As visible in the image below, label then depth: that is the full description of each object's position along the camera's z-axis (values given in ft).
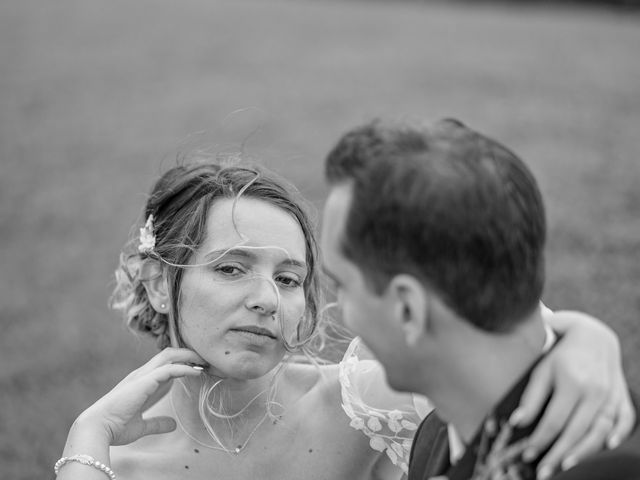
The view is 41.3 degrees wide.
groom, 7.20
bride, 11.57
